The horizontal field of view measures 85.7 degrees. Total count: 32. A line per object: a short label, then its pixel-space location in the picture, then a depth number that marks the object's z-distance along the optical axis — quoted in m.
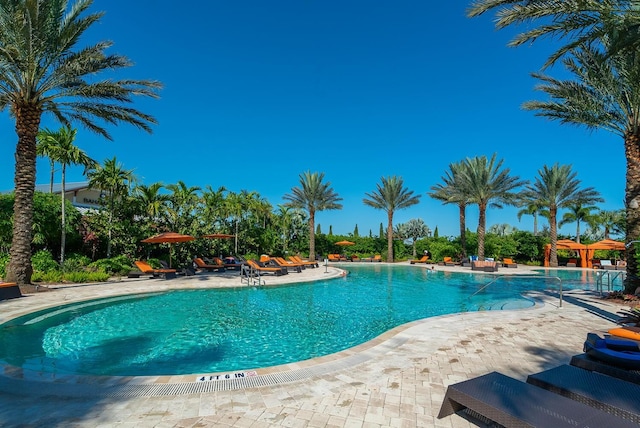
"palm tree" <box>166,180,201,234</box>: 21.88
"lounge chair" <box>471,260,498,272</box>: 23.53
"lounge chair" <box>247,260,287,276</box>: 18.34
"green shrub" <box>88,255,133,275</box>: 16.88
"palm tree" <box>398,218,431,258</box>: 49.38
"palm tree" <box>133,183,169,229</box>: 20.31
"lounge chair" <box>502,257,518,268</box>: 27.35
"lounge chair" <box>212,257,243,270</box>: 21.28
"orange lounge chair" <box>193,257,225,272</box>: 20.57
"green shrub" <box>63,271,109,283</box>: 14.58
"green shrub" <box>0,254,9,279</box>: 14.22
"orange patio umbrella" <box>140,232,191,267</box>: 16.61
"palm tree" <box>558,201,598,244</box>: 37.22
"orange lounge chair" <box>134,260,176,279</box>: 16.81
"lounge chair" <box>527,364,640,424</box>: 3.11
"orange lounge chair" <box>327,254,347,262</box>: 35.72
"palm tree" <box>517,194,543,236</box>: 28.57
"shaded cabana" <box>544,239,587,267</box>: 28.06
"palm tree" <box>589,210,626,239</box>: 39.97
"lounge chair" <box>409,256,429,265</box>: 32.51
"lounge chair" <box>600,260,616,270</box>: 26.38
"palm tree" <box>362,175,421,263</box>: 33.91
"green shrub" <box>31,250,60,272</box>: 15.02
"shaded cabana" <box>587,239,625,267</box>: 24.30
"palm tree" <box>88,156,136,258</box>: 17.66
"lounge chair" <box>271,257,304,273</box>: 21.65
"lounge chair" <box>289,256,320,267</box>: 24.04
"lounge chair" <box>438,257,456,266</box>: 29.15
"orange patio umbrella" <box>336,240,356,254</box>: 36.78
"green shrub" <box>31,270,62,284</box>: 14.00
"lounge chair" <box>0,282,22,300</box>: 10.27
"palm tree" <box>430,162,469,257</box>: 28.30
